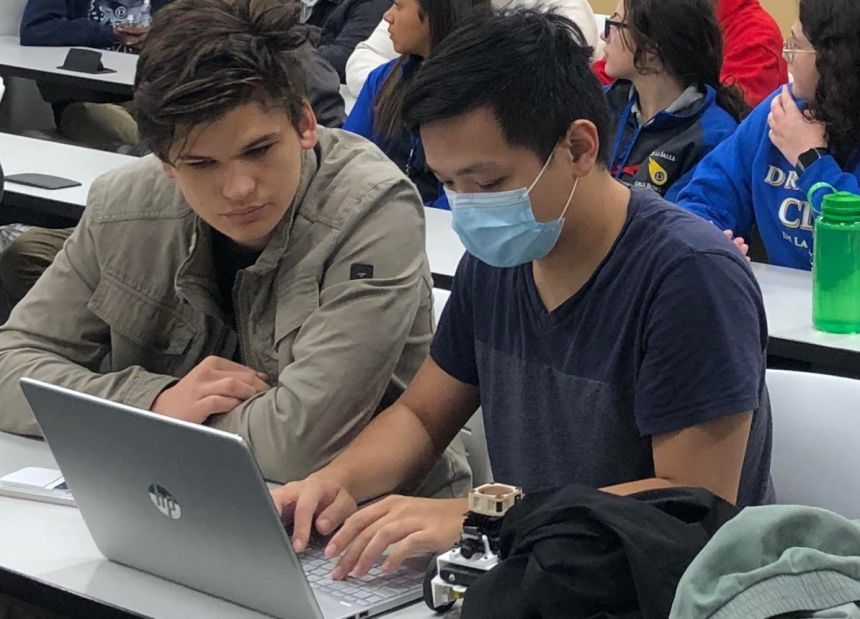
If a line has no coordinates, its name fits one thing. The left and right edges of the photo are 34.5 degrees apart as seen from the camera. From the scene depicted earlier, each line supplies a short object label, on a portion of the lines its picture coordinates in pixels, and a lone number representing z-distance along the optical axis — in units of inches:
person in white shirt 184.2
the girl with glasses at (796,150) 105.4
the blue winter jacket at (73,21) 214.2
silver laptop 50.2
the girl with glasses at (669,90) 128.0
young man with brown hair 66.6
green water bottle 91.3
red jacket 171.0
